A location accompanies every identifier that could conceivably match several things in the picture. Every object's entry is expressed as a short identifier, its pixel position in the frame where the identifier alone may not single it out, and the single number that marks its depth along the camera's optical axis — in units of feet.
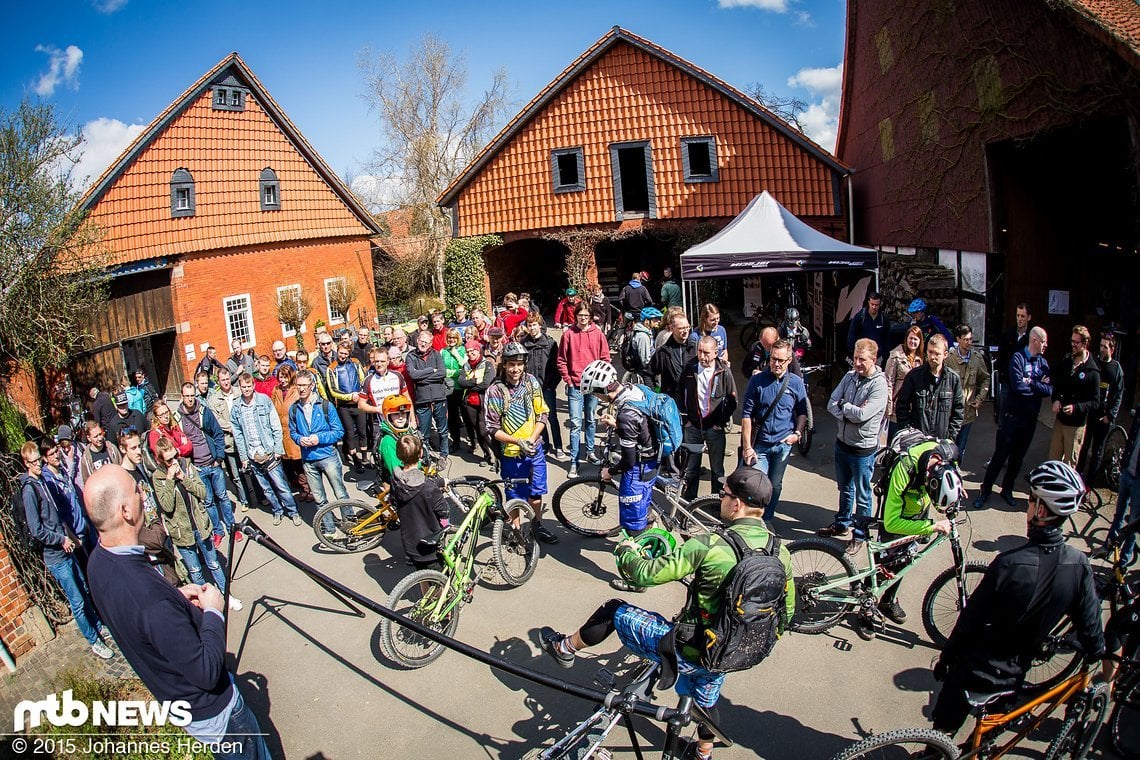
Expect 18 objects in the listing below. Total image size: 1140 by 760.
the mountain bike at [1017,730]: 10.46
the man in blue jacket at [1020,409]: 21.76
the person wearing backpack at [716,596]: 10.21
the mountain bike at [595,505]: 20.07
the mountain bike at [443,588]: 16.55
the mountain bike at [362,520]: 22.06
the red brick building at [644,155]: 59.36
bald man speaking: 9.59
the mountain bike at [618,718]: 9.32
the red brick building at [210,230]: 55.06
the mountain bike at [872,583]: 15.55
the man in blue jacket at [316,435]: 24.14
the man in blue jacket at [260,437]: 24.76
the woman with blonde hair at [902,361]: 24.04
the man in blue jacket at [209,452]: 24.48
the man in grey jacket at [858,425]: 19.61
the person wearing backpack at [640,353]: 29.75
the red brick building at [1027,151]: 27.89
